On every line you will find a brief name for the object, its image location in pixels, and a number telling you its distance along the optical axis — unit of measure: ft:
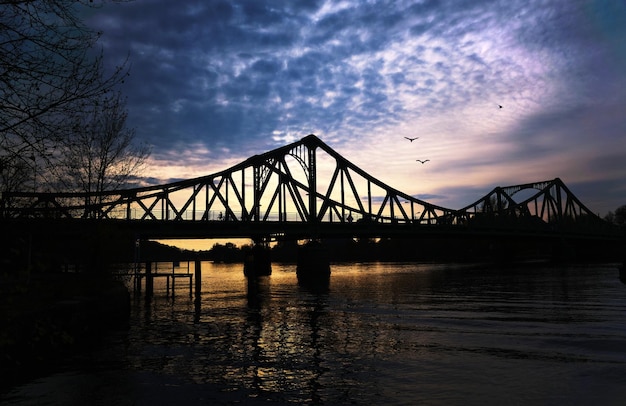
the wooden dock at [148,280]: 127.00
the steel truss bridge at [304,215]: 212.43
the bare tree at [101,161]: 93.62
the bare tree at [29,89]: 18.01
